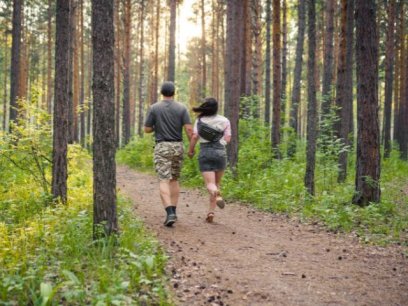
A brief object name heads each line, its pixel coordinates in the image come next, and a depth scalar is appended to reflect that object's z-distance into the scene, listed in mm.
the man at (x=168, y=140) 6988
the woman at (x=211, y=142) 7324
